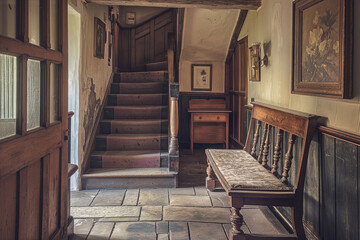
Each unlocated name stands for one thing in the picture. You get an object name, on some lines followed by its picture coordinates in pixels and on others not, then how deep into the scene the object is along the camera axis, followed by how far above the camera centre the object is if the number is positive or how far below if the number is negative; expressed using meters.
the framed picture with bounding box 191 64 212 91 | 6.47 +0.62
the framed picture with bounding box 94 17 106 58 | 4.46 +1.00
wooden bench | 2.35 -0.53
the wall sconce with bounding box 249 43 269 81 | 4.06 +0.60
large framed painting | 1.99 +0.43
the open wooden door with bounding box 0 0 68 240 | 1.58 -0.07
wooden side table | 6.07 -0.40
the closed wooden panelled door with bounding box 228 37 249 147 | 5.32 +0.35
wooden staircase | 4.00 -0.43
